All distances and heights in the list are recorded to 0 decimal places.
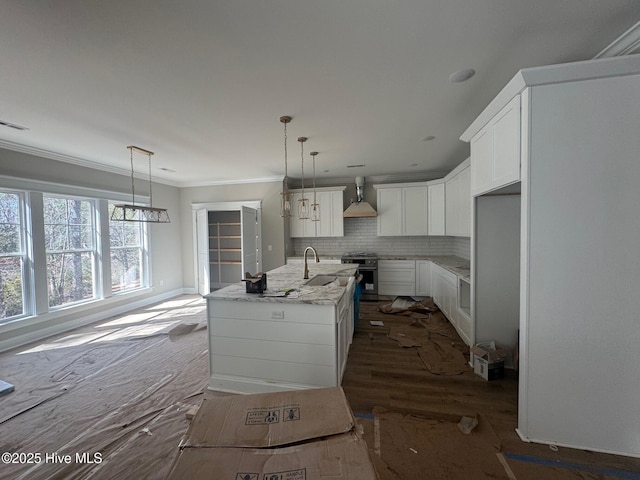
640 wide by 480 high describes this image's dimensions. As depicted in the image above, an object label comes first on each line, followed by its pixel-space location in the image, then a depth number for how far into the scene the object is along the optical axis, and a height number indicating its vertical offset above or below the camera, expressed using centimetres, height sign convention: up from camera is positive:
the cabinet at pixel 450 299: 325 -108
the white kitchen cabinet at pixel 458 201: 381 +46
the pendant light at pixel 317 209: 519 +49
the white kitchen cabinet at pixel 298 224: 587 +16
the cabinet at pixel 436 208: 492 +42
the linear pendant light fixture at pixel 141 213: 368 +40
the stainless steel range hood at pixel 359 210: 538 +43
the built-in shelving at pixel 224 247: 631 -37
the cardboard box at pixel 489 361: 248 -129
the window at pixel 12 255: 334 -26
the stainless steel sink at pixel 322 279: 321 -62
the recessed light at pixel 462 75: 201 +123
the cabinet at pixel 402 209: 534 +43
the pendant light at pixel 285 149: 274 +82
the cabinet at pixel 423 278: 514 -97
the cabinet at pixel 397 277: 525 -97
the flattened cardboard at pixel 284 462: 65 -62
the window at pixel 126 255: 479 -42
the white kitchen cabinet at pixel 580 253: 157 -16
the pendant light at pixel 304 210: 556 +46
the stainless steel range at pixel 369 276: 527 -93
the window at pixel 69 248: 387 -22
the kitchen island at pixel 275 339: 215 -94
